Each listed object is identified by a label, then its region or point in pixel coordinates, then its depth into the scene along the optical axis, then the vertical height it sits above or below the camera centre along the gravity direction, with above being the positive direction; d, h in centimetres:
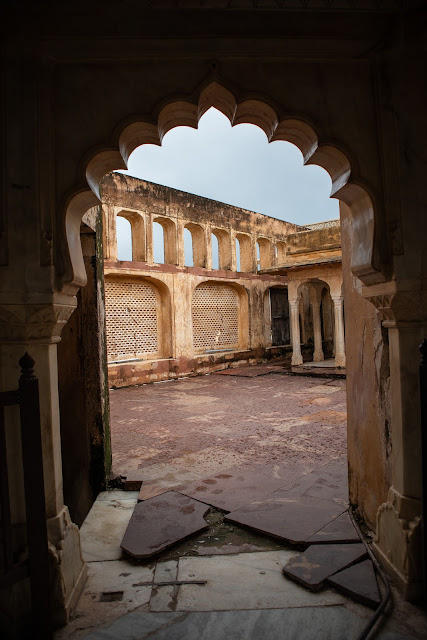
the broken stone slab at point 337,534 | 284 -153
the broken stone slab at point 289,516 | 300 -154
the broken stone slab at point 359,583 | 224 -151
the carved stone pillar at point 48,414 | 218 -47
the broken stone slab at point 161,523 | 287 -154
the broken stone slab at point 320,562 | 243 -152
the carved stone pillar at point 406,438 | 228 -71
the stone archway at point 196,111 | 228 +110
